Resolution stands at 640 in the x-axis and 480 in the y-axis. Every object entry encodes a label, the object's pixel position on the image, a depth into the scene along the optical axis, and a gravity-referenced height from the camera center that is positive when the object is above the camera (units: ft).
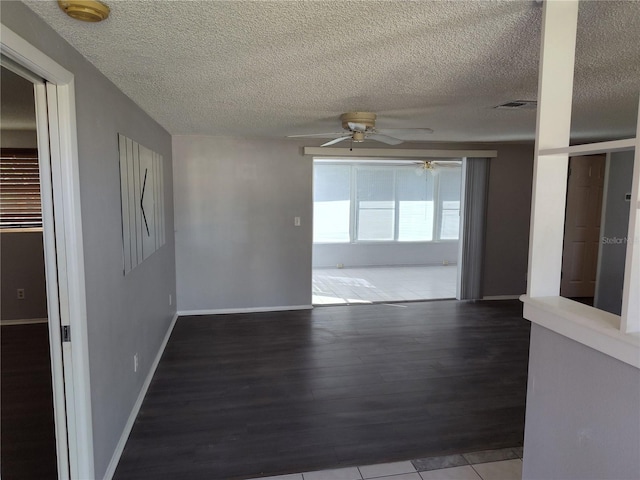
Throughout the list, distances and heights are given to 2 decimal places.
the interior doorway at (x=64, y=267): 5.29 -0.83
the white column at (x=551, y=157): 4.53 +0.64
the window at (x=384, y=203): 27.55 +0.51
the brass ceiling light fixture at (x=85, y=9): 4.24 +2.13
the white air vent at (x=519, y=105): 9.22 +2.51
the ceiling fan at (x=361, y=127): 10.27 +2.14
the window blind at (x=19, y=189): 14.49 +0.62
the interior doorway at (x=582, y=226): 18.89 -0.67
